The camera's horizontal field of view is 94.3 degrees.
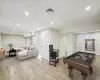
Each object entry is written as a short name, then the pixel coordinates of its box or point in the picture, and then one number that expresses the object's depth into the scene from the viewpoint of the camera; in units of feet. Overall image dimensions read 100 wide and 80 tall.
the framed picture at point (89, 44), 16.66
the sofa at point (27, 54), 11.99
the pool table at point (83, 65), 4.36
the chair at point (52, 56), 9.90
